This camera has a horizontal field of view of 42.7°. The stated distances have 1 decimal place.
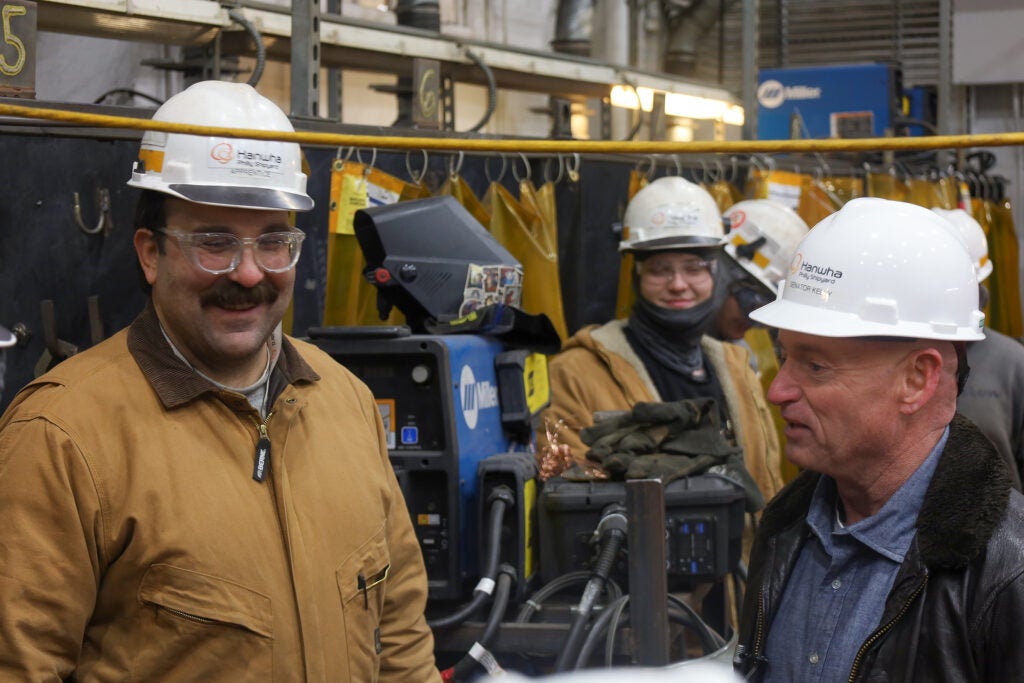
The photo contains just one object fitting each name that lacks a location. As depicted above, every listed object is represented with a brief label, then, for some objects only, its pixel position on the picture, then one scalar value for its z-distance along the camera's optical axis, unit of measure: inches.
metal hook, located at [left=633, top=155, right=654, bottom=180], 214.5
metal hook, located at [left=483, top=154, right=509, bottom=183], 185.8
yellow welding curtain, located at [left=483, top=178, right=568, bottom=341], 179.3
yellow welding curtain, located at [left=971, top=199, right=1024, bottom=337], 333.4
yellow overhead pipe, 69.7
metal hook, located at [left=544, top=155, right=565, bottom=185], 196.2
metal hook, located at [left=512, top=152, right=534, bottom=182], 189.8
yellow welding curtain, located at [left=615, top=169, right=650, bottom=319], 203.0
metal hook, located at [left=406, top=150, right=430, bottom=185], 169.3
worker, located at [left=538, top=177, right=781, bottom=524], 162.4
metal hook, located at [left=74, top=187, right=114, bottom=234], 129.0
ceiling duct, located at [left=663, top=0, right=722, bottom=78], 415.5
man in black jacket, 76.6
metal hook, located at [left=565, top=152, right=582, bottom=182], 198.2
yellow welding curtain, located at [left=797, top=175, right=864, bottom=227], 246.1
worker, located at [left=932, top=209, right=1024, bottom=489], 144.9
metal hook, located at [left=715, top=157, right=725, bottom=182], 235.3
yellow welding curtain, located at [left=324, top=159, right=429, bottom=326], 156.3
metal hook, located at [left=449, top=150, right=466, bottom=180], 173.9
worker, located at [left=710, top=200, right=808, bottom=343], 199.0
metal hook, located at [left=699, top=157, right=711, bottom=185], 230.9
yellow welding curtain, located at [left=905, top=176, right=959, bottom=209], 297.0
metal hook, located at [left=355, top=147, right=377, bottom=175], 160.7
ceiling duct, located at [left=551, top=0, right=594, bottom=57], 304.7
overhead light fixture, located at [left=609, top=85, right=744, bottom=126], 254.2
